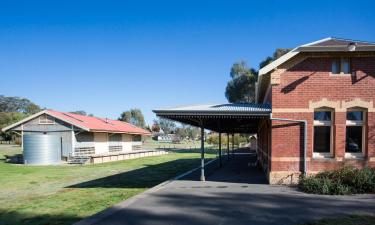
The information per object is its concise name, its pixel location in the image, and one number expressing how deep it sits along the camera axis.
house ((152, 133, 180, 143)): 116.75
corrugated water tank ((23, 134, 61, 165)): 28.05
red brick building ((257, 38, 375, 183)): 12.39
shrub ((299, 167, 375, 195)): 10.86
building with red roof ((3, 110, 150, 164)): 29.38
